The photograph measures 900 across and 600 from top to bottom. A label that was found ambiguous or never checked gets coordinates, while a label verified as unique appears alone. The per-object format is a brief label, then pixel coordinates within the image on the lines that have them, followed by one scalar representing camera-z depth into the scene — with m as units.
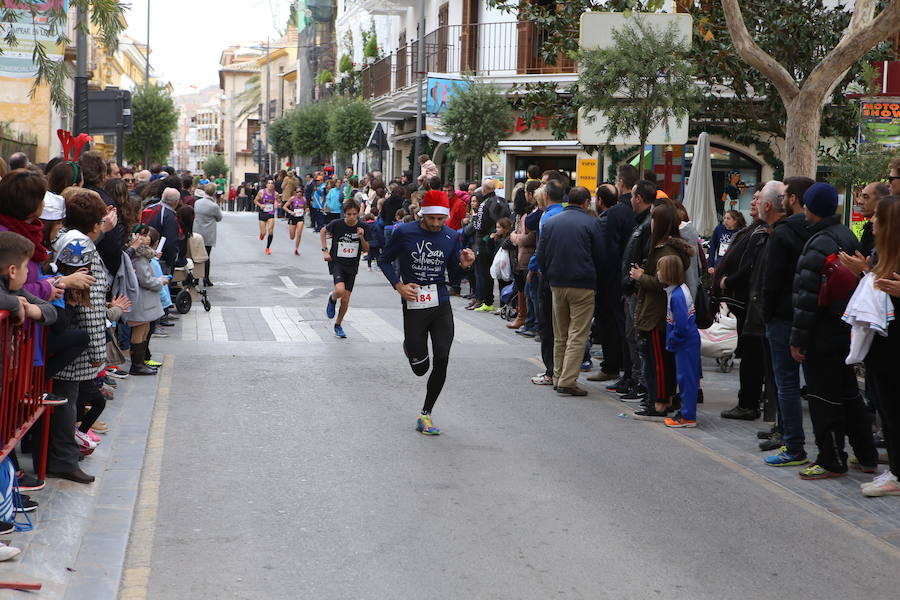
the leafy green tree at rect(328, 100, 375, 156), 43.84
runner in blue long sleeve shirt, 9.23
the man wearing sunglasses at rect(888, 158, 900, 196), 7.92
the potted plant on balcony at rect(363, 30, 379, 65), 46.09
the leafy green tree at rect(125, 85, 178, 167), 60.81
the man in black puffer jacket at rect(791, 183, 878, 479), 7.64
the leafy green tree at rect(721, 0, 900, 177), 12.00
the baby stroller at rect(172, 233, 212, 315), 15.69
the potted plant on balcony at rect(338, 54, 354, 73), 52.68
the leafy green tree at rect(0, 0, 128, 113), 12.04
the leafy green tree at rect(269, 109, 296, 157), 71.76
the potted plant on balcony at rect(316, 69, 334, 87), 62.28
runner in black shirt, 14.69
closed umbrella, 15.66
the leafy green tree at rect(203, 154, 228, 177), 131.38
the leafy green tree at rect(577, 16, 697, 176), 14.69
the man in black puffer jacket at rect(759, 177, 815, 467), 8.18
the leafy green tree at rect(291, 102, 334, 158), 59.69
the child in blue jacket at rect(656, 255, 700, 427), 9.68
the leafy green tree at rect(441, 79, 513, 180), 26.67
